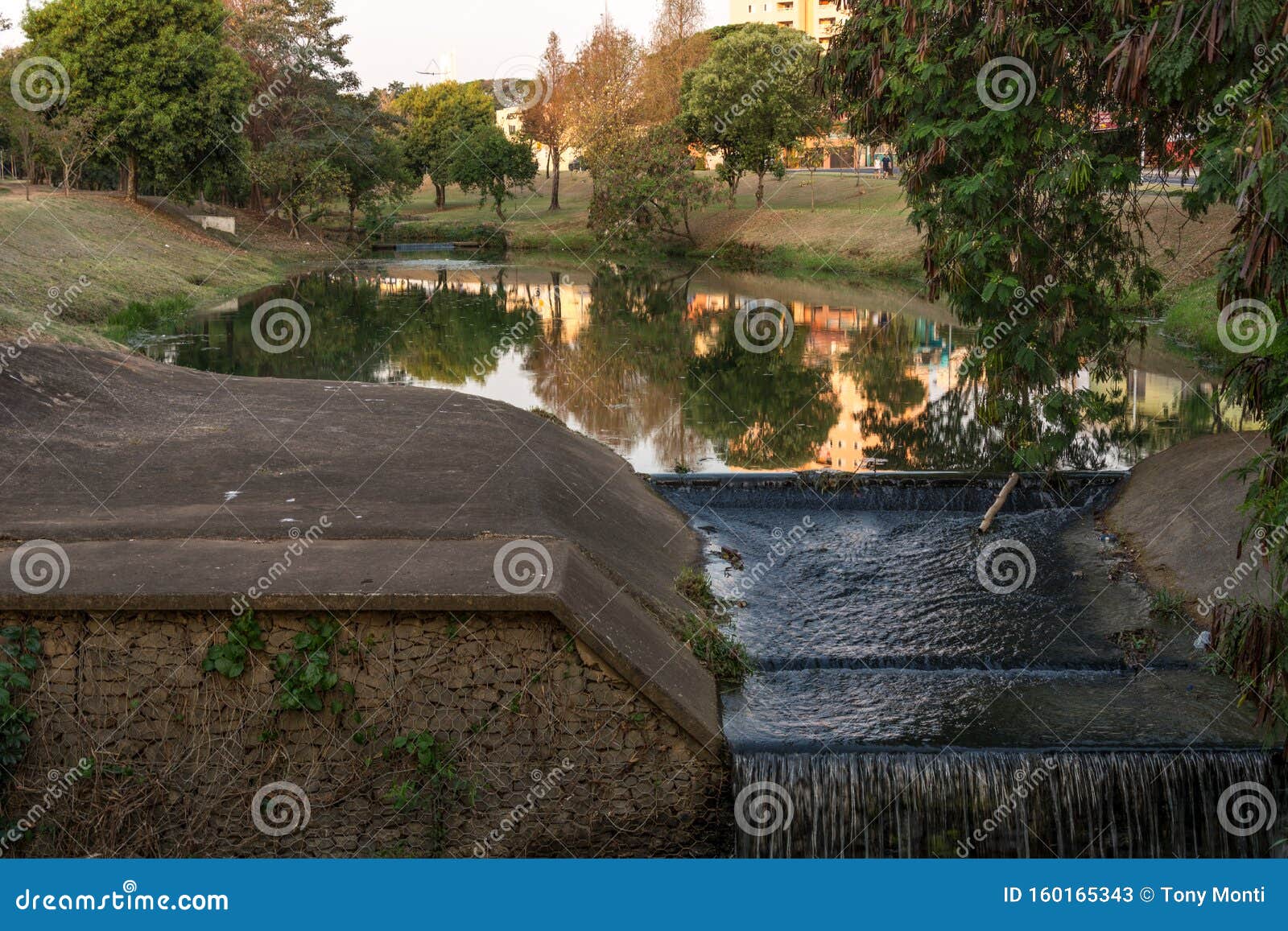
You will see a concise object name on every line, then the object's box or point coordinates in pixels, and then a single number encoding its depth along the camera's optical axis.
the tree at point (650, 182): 64.81
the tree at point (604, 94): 66.44
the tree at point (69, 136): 51.50
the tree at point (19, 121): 54.09
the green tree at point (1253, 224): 9.43
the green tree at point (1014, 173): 14.71
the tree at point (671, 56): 75.50
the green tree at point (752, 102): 63.53
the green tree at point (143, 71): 54.66
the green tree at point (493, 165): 83.69
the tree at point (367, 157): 70.38
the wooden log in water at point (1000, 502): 17.30
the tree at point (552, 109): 84.81
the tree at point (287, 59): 70.62
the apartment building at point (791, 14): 107.25
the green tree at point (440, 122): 91.75
